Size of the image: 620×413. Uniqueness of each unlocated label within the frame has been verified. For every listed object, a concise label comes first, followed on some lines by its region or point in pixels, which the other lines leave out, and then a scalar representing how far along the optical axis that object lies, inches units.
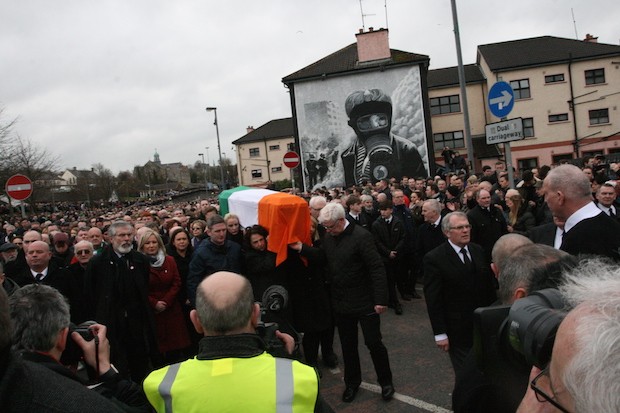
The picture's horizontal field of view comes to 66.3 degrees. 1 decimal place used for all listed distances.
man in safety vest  73.4
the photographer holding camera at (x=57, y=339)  90.2
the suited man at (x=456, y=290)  164.7
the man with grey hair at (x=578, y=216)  126.9
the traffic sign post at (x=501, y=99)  269.0
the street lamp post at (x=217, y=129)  1406.3
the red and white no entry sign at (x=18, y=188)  424.5
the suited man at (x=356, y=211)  366.0
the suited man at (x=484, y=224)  286.4
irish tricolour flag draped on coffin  228.7
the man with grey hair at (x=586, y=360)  39.9
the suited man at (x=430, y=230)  300.2
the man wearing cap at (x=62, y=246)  317.5
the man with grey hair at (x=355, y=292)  194.9
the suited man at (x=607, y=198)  264.4
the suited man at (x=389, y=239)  332.5
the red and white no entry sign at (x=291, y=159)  591.5
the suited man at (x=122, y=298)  206.2
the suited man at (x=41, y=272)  227.6
